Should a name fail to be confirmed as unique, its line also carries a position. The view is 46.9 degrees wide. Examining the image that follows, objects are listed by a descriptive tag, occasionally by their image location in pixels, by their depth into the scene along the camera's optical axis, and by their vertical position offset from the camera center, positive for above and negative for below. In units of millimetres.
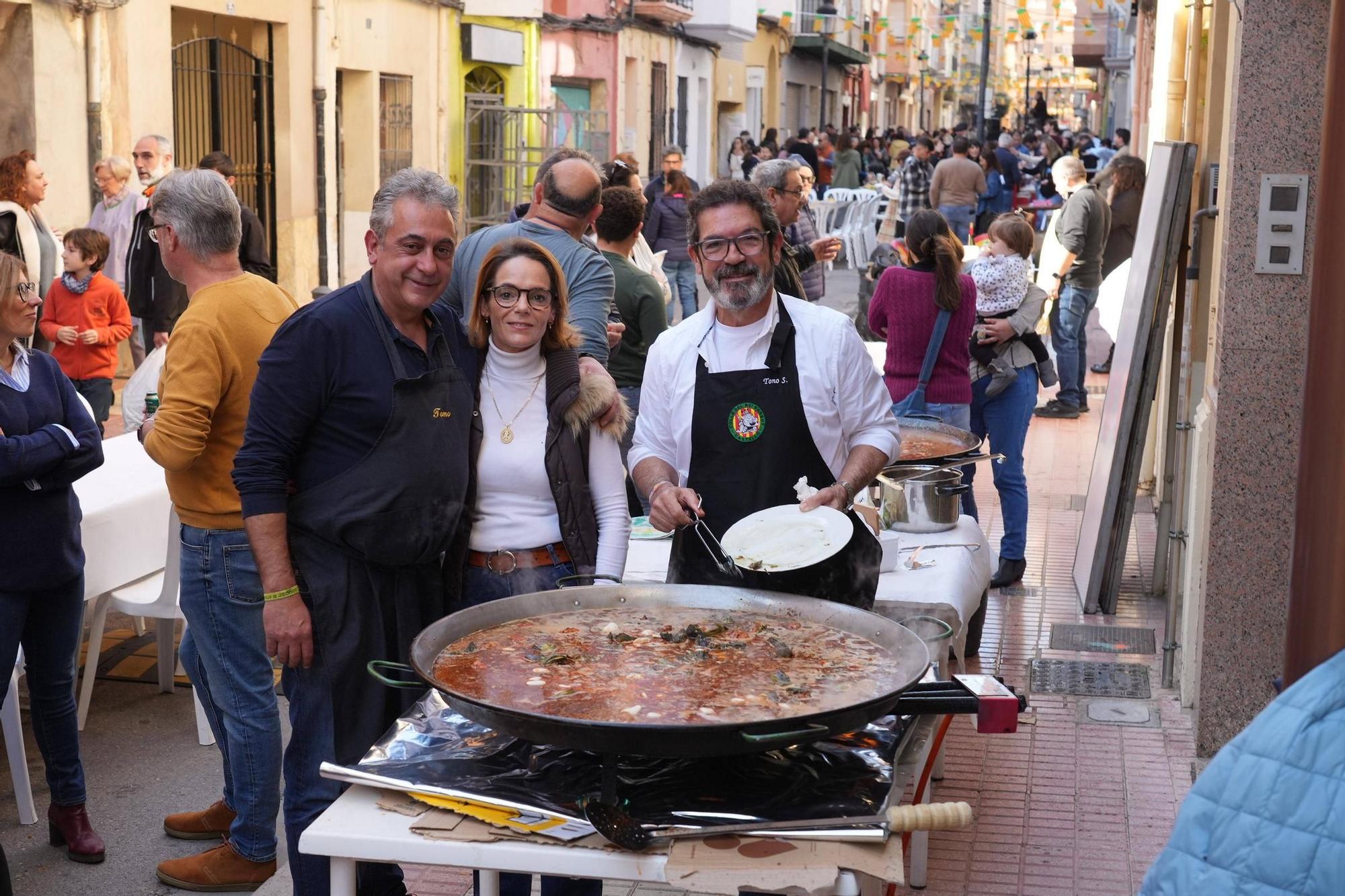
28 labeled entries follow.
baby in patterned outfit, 7676 -371
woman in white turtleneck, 3523 -547
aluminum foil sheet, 2559 -996
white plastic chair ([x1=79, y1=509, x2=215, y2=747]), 5359 -1453
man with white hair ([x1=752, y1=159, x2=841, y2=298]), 7125 +3
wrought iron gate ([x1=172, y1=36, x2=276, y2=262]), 15180 +796
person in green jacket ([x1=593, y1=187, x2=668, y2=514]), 6496 -438
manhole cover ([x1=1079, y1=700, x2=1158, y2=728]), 5590 -1841
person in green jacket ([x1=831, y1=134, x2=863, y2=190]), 24250 +510
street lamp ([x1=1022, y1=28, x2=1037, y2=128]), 52653 +5574
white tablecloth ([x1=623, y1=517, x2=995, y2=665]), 4344 -1141
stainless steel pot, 5312 -1026
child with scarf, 8164 -682
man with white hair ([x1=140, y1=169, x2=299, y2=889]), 3795 -618
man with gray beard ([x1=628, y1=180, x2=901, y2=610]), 3666 -474
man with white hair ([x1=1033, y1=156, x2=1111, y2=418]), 10961 -555
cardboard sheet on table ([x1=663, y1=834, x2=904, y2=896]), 2416 -1033
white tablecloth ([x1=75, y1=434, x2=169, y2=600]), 5363 -1177
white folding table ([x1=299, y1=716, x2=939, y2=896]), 2469 -1057
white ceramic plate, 3312 -728
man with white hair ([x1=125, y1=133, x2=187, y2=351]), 9289 -614
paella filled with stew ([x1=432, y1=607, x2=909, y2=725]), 2691 -878
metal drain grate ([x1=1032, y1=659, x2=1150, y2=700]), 5938 -1838
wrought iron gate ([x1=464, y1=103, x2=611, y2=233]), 22531 +612
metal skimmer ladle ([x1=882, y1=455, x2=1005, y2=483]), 5312 -934
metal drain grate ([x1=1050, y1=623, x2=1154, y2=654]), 6457 -1823
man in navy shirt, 3322 -587
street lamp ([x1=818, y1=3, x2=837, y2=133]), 40869 +4807
